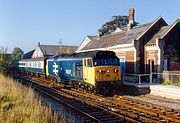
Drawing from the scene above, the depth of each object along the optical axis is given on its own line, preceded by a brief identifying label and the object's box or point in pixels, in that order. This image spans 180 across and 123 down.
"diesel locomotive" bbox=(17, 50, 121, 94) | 21.20
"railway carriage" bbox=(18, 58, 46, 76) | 40.19
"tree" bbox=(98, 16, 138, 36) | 93.56
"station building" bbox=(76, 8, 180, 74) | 27.41
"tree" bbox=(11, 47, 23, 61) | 102.81
